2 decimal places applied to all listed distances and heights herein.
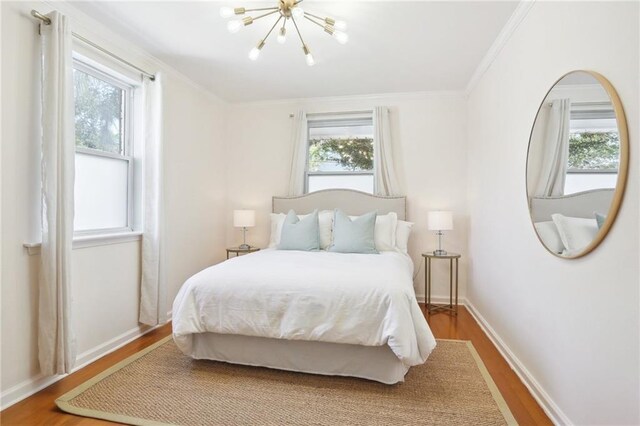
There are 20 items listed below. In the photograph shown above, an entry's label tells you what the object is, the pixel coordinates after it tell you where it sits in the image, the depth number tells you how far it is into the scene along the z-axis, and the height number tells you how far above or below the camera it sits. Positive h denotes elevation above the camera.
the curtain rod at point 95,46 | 2.02 +1.27
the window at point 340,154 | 4.28 +0.80
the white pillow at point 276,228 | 3.88 -0.20
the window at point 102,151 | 2.52 +0.51
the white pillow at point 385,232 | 3.53 -0.22
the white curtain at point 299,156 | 4.29 +0.76
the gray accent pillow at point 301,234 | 3.47 -0.25
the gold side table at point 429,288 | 3.64 -0.90
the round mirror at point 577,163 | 1.32 +0.25
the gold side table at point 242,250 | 3.98 -0.48
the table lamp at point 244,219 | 4.05 -0.09
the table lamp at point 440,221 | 3.62 -0.09
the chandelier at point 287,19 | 2.07 +1.39
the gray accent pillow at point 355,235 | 3.32 -0.24
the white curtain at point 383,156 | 4.03 +0.72
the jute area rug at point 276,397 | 1.77 -1.14
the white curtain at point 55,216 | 2.03 -0.04
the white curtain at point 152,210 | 2.94 +0.01
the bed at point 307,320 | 2.00 -0.71
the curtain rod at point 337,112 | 4.20 +1.34
